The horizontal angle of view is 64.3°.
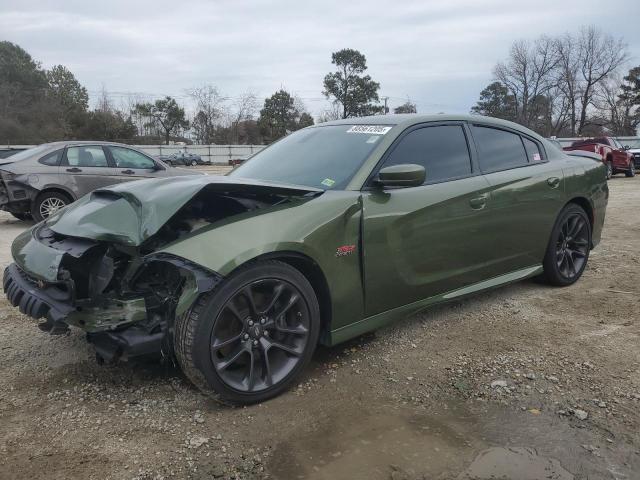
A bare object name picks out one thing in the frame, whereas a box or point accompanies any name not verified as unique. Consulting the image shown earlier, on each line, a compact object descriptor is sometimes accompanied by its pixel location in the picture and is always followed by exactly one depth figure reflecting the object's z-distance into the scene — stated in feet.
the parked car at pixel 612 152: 64.03
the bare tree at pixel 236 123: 215.92
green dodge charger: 8.33
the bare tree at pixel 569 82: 183.42
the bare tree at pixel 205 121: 218.59
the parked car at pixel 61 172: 27.48
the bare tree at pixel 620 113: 195.00
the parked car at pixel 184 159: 153.46
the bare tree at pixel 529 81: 185.98
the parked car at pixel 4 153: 47.63
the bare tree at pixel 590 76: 181.57
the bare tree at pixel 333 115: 201.51
